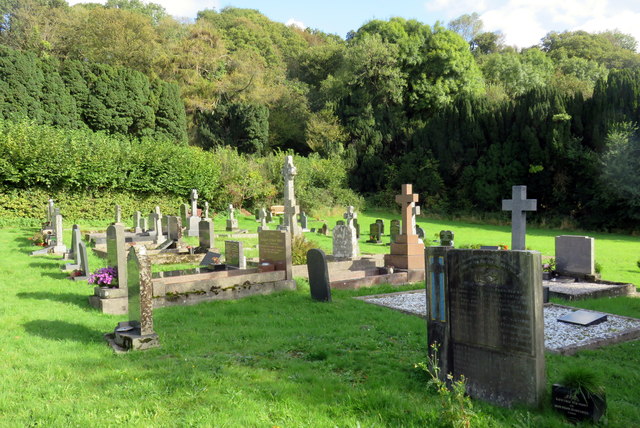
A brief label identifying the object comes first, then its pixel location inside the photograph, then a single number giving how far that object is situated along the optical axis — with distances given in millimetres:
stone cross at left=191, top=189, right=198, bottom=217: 22188
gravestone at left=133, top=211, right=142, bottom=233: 20000
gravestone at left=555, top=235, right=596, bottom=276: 11758
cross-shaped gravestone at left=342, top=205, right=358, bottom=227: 19812
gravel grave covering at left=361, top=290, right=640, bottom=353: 6859
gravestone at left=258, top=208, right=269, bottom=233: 22355
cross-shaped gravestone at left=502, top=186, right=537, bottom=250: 10250
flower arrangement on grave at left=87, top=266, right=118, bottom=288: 8977
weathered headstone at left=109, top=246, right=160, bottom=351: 6457
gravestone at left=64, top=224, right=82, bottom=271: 12242
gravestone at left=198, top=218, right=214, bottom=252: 15352
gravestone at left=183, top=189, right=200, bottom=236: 19969
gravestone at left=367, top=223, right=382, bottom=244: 20178
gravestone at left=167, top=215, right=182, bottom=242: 16047
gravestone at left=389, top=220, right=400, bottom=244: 19072
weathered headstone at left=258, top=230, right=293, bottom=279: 10914
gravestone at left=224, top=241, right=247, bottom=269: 11641
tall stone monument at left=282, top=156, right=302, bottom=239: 18438
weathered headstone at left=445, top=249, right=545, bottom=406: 4391
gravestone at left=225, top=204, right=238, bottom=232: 22703
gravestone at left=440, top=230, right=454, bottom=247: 13648
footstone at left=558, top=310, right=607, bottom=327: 7770
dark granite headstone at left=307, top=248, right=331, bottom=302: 9516
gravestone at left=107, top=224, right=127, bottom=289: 9009
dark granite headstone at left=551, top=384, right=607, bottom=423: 4105
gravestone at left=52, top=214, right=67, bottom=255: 14875
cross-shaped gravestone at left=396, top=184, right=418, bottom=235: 13477
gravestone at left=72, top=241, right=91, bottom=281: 11117
